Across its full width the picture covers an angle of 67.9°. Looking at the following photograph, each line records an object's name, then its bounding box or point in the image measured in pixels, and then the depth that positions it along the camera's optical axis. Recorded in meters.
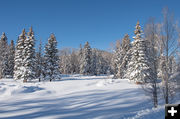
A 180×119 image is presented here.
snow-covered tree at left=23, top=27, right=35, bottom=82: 26.41
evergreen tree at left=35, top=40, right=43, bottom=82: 30.69
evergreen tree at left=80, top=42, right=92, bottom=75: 51.81
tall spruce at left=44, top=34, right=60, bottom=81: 29.11
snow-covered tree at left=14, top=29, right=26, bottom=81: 26.95
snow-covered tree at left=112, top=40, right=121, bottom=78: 36.16
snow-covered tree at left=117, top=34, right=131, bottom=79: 34.56
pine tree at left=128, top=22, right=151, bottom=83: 21.86
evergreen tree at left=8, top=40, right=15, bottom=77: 38.94
